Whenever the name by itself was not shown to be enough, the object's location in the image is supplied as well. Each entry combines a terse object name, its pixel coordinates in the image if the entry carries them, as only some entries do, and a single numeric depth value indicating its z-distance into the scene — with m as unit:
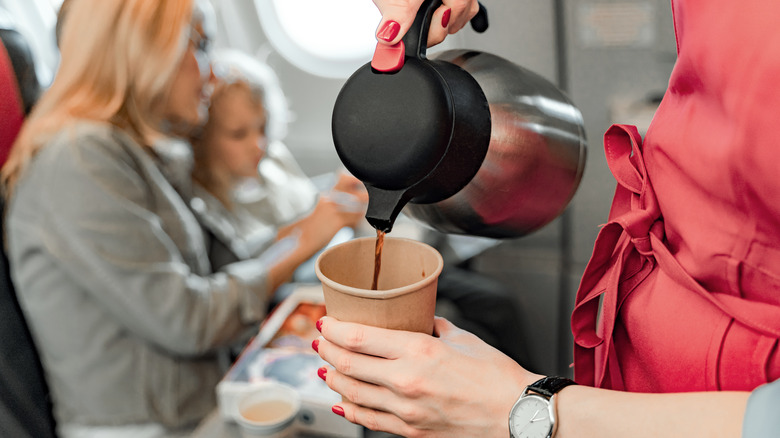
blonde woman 1.06
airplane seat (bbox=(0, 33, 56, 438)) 0.98
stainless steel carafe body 0.60
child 1.51
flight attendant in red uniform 0.43
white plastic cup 0.93
